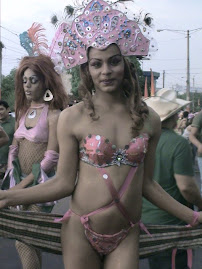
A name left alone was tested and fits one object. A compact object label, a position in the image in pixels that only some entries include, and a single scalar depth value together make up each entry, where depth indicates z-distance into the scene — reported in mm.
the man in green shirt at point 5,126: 5902
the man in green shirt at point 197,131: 6488
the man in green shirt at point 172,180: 3121
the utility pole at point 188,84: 35688
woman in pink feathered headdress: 2307
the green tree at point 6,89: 48225
